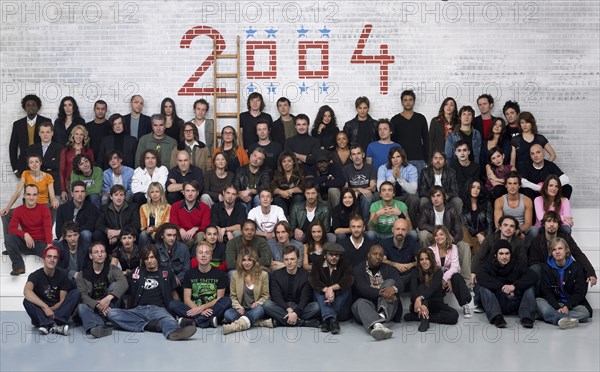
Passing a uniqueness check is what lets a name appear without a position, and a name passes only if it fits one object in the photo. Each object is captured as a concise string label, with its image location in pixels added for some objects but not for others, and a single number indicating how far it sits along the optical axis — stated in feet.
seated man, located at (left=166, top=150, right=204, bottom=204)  37.96
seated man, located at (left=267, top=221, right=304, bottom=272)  34.81
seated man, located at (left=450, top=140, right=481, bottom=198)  38.78
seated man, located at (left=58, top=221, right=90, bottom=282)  34.63
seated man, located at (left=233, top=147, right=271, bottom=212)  37.88
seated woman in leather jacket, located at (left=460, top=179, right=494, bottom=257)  36.86
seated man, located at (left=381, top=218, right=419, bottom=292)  34.73
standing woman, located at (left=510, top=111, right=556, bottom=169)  39.70
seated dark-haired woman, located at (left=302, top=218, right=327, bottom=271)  34.60
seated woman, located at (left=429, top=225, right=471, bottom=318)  33.54
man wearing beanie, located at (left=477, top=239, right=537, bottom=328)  33.14
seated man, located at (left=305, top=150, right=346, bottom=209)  38.17
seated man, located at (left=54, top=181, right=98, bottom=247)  36.68
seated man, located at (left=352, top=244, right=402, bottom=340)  32.27
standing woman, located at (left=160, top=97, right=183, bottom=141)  41.50
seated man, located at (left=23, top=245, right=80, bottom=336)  32.40
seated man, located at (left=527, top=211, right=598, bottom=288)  34.55
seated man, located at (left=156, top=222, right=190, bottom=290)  34.55
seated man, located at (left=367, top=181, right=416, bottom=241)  36.32
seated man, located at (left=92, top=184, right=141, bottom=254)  36.17
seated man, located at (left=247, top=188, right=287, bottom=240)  36.01
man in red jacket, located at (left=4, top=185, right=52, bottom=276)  36.35
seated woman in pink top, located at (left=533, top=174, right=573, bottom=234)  36.65
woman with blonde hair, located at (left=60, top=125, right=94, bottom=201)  39.65
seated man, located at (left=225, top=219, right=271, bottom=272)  34.42
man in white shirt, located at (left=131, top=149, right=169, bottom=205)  38.45
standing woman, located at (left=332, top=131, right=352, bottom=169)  39.73
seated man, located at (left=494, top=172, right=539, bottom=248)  36.91
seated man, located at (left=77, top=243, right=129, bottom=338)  32.59
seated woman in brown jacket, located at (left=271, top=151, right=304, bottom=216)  37.32
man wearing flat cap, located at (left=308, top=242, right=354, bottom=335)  32.68
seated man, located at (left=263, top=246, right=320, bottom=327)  32.73
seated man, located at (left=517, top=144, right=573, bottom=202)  38.29
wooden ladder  43.96
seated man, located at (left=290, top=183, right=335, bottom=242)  36.55
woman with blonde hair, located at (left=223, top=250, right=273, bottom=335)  32.76
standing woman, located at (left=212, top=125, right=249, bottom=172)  39.11
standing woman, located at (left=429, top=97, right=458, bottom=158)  41.57
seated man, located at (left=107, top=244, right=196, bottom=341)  32.50
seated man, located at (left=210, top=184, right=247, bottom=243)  36.40
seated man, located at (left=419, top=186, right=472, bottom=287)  35.58
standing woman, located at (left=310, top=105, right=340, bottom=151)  41.75
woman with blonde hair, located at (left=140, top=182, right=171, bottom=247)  36.58
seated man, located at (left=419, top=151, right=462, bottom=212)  37.81
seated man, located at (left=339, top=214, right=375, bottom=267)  34.60
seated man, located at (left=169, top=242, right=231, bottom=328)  32.78
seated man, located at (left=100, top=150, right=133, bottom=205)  38.63
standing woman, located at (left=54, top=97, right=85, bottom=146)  42.60
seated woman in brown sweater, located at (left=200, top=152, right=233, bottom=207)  37.93
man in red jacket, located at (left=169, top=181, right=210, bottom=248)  35.81
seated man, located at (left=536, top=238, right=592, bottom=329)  33.24
